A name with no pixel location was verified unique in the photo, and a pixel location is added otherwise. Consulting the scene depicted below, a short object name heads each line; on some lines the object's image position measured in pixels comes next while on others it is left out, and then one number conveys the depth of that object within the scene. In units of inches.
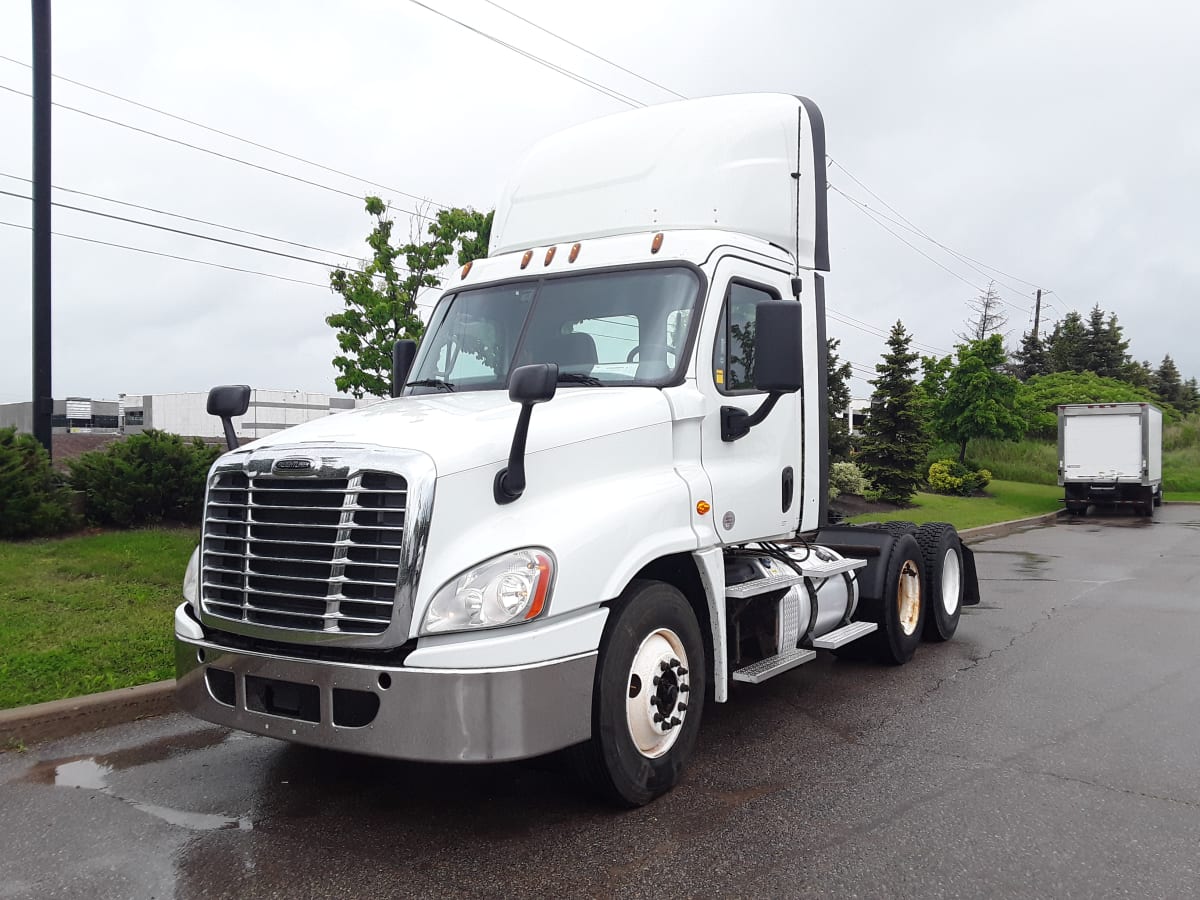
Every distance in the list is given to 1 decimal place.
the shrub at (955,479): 1222.3
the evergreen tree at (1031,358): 3134.8
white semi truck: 149.3
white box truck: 1088.8
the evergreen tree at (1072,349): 3159.5
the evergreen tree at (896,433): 1003.3
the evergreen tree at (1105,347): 3110.2
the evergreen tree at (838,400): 1027.9
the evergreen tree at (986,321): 2608.3
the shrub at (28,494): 382.9
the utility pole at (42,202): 399.2
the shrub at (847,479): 931.3
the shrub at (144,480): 414.3
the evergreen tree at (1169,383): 3570.4
